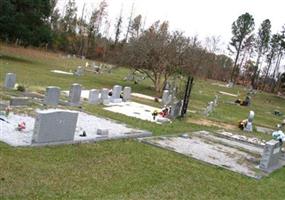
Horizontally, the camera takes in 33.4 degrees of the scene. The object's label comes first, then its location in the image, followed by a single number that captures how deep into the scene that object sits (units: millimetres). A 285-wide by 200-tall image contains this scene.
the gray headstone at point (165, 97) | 28019
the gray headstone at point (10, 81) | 20734
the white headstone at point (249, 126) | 23047
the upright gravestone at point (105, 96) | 22483
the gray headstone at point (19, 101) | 15986
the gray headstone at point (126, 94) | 25206
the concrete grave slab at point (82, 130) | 11816
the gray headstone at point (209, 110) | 26828
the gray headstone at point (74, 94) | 19623
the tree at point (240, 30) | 80438
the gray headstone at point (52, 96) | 18406
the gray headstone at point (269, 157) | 13898
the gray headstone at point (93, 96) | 21609
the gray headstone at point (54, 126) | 11625
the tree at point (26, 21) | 41366
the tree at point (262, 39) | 83312
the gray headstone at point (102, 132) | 13977
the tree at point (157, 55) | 33062
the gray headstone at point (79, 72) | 37969
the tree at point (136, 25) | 85912
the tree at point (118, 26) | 84694
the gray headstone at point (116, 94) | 23850
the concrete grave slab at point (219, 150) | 13672
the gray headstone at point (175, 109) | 22047
